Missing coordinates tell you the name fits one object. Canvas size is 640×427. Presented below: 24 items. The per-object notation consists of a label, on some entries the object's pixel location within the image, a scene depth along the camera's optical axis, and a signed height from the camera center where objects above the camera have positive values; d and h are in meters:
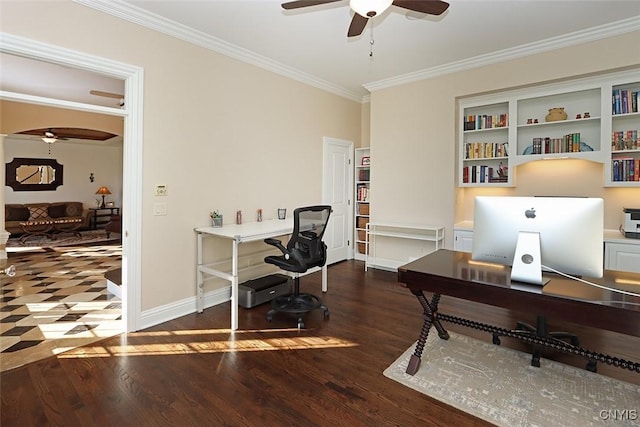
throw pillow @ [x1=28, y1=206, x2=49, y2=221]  8.26 -0.16
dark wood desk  1.65 -0.46
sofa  7.91 -0.18
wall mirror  8.58 +0.84
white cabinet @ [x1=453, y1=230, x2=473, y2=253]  4.25 -0.37
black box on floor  3.63 -0.91
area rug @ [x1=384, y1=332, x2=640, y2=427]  1.91 -1.14
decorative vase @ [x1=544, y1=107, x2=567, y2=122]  3.86 +1.15
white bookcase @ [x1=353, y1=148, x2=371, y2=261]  5.83 +0.20
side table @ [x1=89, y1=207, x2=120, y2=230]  9.66 -0.27
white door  5.38 +0.28
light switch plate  3.19 -0.01
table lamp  9.65 +0.46
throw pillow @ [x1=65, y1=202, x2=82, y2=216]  8.91 -0.07
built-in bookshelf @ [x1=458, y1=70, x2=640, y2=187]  3.53 +1.02
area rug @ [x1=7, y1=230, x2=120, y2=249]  7.17 -0.79
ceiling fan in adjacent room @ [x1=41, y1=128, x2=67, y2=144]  7.77 +1.66
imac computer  1.82 -0.13
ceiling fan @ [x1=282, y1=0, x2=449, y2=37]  2.08 +1.43
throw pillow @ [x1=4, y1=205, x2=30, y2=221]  7.95 -0.18
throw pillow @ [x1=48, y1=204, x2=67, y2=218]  8.61 -0.12
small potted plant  3.62 -0.12
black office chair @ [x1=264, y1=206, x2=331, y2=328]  3.25 -0.43
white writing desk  3.11 -0.27
